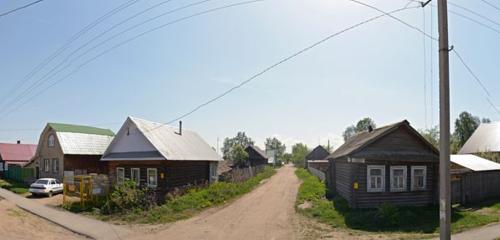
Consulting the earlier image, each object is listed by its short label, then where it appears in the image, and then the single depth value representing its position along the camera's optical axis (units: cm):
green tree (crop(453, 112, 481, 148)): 9406
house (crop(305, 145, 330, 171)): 9281
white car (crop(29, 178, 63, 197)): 3294
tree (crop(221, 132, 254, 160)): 16075
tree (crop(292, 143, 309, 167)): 12033
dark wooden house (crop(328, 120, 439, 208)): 2209
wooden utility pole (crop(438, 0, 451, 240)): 785
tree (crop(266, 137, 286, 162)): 17000
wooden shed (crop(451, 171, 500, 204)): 2397
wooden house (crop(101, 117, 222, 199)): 2861
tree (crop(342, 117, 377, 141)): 12764
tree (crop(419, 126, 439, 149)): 6265
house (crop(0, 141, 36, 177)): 5813
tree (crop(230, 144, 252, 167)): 8054
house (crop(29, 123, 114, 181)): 4162
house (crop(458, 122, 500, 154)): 4406
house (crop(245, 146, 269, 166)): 9331
